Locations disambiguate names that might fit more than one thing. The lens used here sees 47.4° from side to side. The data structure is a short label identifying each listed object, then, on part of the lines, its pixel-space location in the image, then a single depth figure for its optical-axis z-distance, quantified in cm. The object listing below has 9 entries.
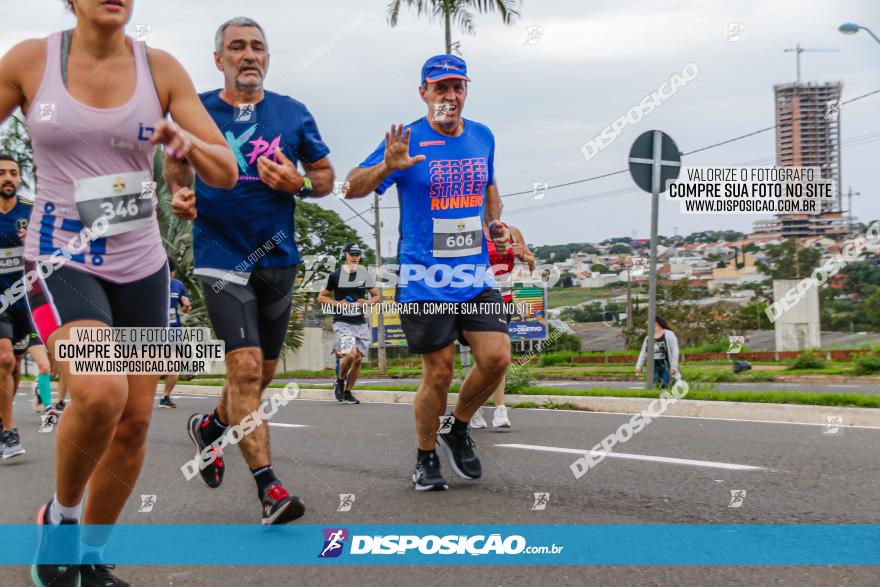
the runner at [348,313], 1345
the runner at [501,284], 926
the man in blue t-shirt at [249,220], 489
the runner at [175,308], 1349
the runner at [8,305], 804
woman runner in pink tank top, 334
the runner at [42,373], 1114
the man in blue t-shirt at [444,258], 572
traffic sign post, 1180
